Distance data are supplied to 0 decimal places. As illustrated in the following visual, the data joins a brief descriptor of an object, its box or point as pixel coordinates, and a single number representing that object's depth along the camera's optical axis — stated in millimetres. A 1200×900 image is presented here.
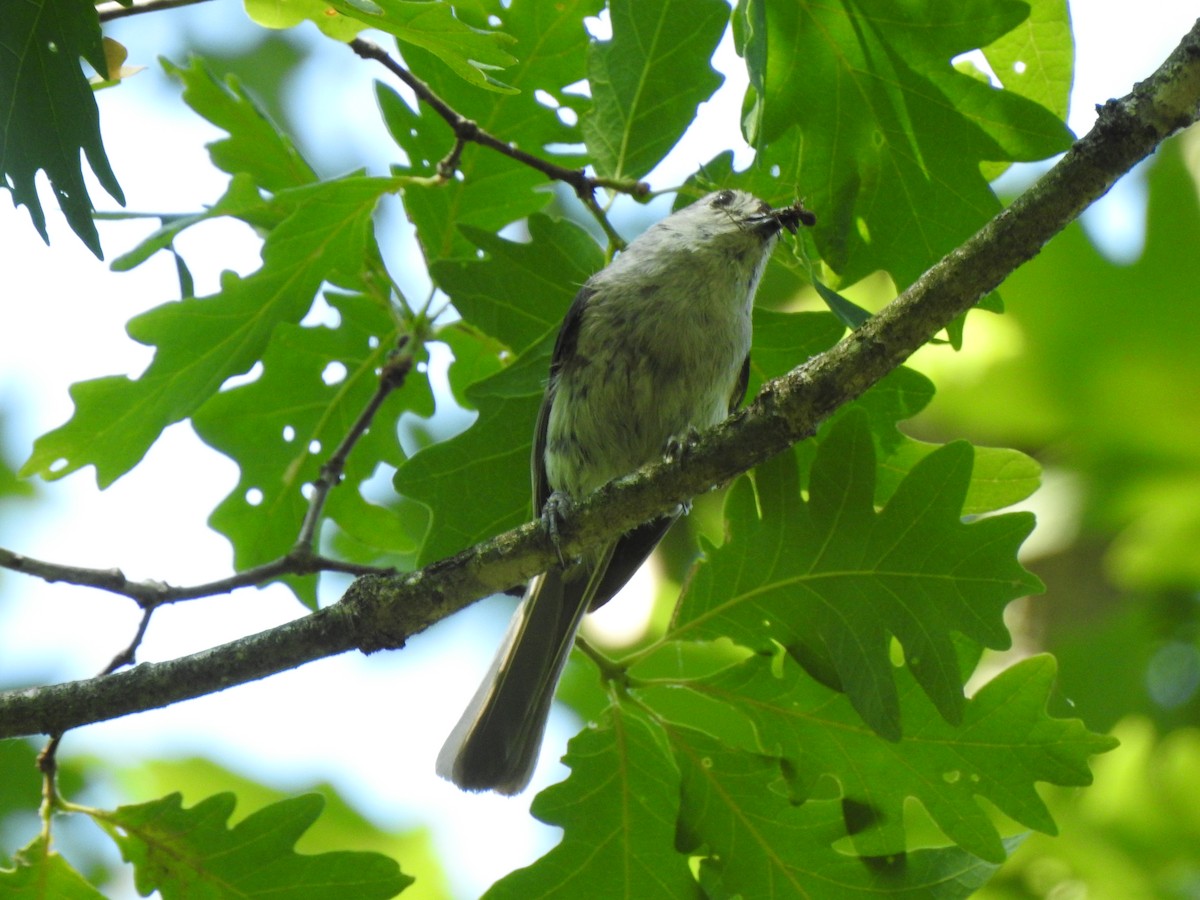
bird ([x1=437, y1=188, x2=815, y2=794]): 7453
